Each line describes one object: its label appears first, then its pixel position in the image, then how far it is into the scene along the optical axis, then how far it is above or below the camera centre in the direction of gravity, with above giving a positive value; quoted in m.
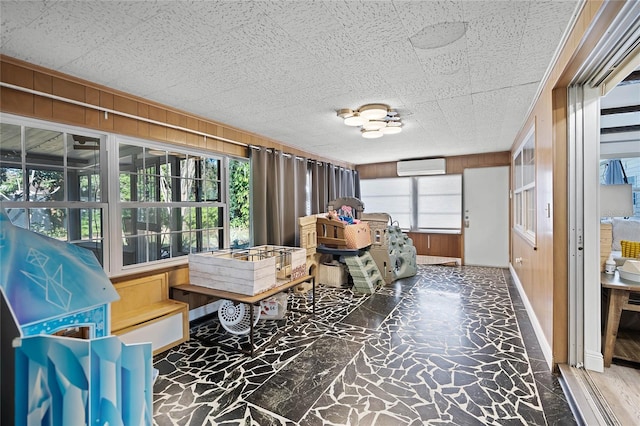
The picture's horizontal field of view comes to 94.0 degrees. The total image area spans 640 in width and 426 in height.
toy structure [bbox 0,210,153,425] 0.63 -0.32
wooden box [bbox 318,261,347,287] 4.87 -1.08
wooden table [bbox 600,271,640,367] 2.10 -0.72
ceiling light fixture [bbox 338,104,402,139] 3.05 +0.99
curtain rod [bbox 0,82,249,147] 2.10 +0.88
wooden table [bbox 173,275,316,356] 2.60 -0.78
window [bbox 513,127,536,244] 3.29 +0.24
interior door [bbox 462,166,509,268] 5.82 -0.18
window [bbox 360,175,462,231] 6.52 +0.19
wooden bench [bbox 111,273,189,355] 2.51 -0.93
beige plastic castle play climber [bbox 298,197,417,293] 4.49 -0.60
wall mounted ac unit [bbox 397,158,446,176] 6.25 +0.88
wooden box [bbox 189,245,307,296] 2.72 -0.59
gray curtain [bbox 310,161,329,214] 5.64 +0.42
